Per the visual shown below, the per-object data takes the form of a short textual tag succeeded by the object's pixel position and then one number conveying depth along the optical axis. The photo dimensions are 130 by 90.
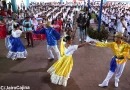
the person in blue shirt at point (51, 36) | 3.32
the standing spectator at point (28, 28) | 4.56
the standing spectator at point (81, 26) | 4.87
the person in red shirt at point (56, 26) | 5.75
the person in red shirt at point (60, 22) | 6.08
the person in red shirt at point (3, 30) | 5.53
